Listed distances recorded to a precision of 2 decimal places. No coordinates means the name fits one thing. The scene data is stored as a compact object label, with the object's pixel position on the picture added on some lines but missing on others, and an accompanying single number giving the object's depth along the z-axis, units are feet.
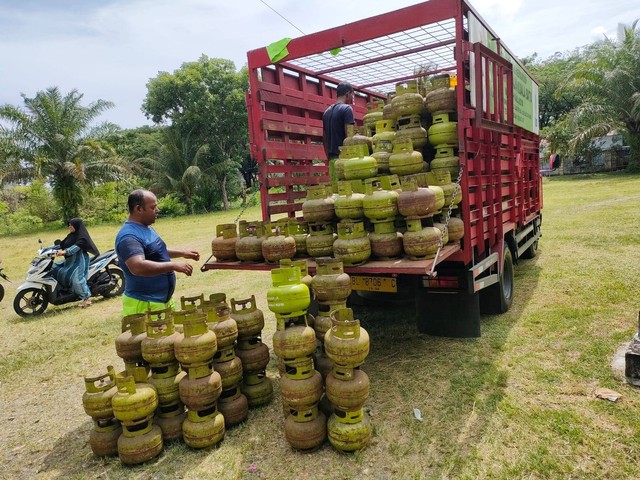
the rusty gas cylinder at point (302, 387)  9.16
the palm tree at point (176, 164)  75.15
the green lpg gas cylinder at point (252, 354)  10.87
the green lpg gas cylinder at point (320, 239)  11.73
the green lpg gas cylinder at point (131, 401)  8.91
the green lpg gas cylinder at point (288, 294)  9.48
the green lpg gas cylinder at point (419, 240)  10.41
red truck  12.00
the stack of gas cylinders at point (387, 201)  10.77
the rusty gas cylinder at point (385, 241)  10.94
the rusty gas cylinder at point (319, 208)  11.59
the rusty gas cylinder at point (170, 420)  9.77
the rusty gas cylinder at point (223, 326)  10.06
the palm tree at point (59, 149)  60.75
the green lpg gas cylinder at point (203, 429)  9.41
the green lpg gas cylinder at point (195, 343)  9.23
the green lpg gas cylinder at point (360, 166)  11.98
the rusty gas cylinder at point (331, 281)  10.04
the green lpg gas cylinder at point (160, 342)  9.55
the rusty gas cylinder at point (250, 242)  12.37
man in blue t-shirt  10.40
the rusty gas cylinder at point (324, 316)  10.33
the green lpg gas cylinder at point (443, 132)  12.54
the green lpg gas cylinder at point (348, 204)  11.16
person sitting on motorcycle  21.90
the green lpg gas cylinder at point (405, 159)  12.00
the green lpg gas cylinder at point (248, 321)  10.77
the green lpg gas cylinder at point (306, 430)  9.18
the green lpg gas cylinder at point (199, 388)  9.34
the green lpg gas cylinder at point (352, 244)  10.75
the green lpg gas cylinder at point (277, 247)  11.82
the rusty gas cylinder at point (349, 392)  8.90
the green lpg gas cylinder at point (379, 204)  10.81
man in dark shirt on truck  15.93
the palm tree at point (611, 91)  66.80
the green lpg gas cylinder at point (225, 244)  13.04
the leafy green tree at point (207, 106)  77.77
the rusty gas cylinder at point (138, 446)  9.07
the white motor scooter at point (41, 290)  21.93
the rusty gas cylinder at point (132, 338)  10.02
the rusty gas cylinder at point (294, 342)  9.19
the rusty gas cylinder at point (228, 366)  10.13
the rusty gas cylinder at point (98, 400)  9.27
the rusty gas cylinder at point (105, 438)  9.48
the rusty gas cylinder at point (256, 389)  11.01
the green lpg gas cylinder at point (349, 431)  8.98
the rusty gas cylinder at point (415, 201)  10.55
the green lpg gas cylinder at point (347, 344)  8.80
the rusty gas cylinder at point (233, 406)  10.18
